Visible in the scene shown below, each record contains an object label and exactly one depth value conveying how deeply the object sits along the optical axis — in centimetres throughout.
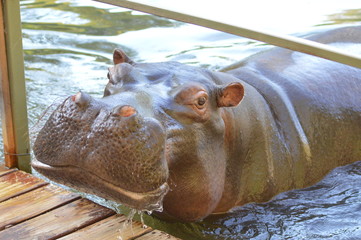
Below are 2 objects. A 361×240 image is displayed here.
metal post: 628
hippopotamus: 497
